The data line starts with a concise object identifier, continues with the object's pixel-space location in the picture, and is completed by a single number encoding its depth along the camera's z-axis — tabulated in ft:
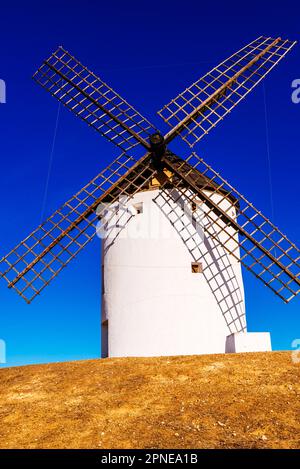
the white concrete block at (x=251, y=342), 44.55
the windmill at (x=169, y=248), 49.19
